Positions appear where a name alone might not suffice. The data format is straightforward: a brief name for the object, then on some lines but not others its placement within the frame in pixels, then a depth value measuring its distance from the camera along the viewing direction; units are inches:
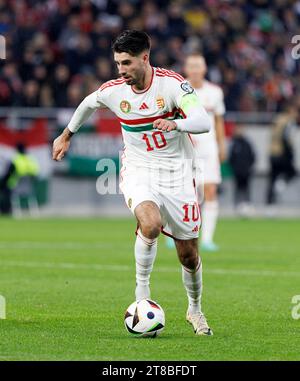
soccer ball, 602.9
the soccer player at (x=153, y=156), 618.2
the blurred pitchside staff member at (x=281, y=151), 1975.9
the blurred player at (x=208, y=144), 1157.7
